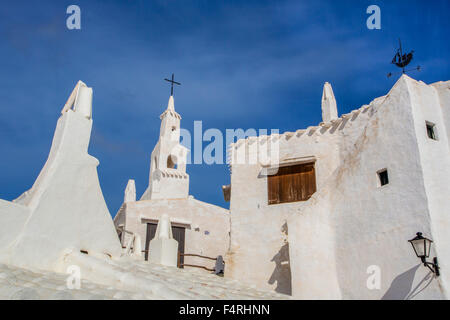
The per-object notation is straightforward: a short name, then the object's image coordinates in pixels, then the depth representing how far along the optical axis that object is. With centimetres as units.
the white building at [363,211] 961
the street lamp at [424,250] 874
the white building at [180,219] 2020
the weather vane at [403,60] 1198
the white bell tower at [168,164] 2509
